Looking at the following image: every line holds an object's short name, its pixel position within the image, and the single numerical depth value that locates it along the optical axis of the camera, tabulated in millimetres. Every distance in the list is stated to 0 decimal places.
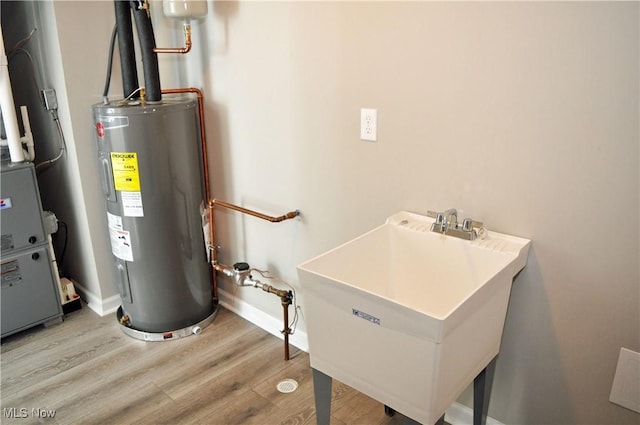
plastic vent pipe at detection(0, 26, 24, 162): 2129
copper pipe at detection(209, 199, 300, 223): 2045
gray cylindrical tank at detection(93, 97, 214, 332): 2045
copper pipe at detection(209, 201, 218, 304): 2391
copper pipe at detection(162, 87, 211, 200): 2275
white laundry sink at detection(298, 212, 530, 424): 1132
